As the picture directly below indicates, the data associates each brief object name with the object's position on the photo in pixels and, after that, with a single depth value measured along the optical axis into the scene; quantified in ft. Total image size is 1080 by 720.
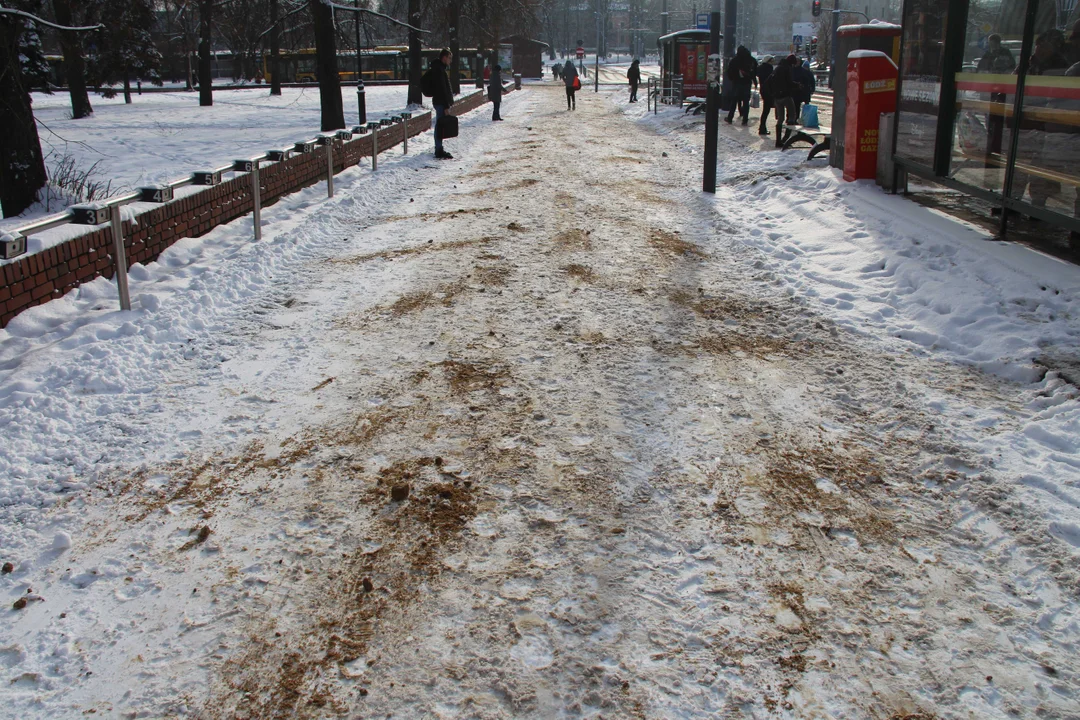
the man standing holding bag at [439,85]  55.11
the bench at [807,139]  47.49
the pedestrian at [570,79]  109.19
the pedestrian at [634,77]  125.52
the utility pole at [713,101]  40.57
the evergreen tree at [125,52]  52.54
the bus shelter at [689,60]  100.68
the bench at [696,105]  89.76
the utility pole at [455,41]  118.32
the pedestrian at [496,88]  90.58
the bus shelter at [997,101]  23.07
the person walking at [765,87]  61.11
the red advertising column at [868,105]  38.09
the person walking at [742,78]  66.08
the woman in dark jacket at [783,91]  57.72
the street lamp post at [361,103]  70.02
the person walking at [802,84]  60.44
